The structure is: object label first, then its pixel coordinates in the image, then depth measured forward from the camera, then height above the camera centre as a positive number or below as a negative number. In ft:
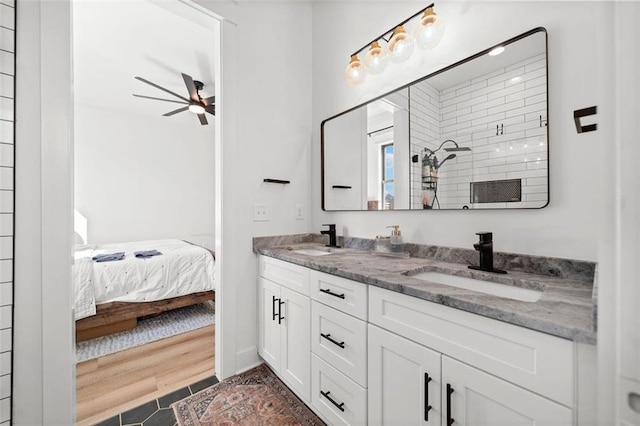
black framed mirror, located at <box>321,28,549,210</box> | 3.67 +1.34
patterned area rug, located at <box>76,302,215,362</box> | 7.02 -3.69
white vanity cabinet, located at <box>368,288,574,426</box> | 2.11 -1.55
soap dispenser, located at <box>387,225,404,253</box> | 5.16 -0.59
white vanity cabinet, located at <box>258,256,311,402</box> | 4.69 -2.24
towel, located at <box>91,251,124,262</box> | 8.48 -1.51
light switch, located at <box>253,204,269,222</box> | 6.26 -0.01
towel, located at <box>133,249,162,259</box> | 9.21 -1.50
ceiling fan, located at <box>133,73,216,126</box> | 9.79 +4.58
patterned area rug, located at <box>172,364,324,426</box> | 4.57 -3.67
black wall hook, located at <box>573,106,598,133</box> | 2.71 +1.03
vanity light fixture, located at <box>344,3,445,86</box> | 4.45 +3.21
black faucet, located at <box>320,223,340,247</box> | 6.50 -0.56
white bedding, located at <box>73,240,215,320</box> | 7.38 -2.08
